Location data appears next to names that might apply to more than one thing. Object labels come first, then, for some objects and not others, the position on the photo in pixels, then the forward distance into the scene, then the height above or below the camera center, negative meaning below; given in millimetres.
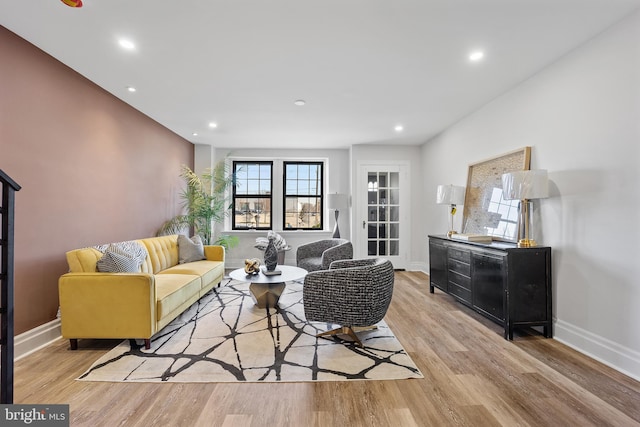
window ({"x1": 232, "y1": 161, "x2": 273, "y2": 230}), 6402 +306
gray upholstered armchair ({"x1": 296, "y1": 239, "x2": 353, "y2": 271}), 4160 -647
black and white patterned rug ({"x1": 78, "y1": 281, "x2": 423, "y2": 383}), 2127 -1164
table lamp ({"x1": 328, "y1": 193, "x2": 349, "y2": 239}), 5750 +131
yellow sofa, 2447 -784
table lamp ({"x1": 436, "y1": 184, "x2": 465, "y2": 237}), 4129 +197
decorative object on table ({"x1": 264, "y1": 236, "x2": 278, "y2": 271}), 3580 -570
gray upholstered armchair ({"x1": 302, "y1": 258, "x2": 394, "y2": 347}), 2432 -705
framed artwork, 3244 +110
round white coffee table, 3467 -924
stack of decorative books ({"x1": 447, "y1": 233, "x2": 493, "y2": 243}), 3330 -321
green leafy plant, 5211 +74
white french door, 5906 -17
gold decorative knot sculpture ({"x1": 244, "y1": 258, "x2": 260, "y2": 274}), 3574 -687
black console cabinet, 2727 -702
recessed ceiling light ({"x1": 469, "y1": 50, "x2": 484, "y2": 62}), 2595 +1339
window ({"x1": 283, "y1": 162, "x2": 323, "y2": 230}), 6445 +289
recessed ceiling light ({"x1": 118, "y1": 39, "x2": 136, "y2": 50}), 2404 +1318
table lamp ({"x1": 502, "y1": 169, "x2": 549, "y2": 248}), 2689 +184
